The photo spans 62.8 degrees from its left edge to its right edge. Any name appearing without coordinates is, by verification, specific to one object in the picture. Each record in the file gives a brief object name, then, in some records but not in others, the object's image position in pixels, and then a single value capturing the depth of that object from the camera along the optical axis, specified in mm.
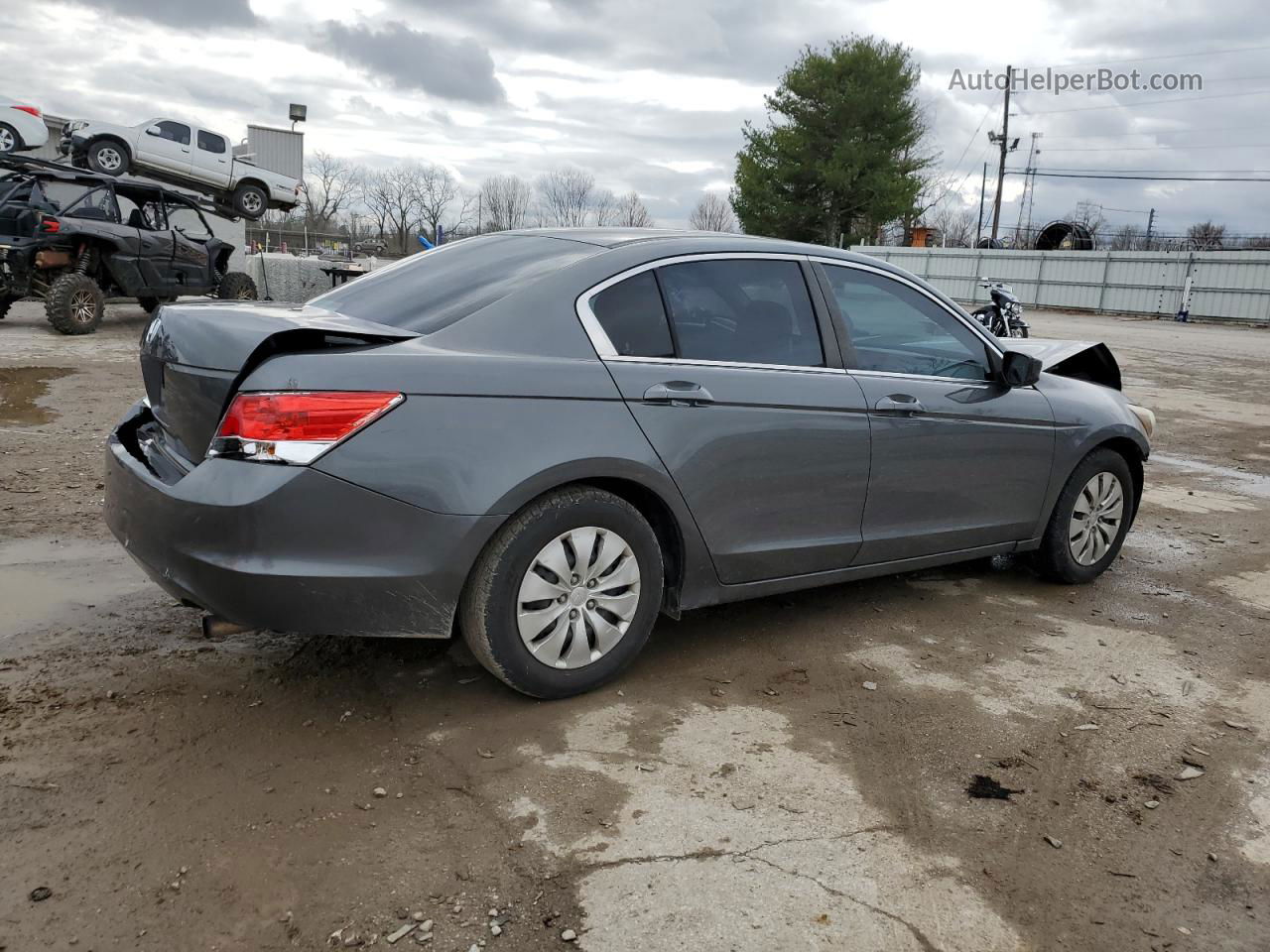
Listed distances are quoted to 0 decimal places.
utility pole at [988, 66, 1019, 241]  52312
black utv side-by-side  13000
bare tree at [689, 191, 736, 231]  56294
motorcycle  12172
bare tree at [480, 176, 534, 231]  61344
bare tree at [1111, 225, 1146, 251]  58188
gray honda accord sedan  2947
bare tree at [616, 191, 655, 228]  49906
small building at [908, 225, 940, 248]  50094
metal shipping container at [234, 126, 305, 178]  37156
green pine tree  42469
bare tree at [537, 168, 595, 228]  53875
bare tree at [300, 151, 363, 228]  66938
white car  20578
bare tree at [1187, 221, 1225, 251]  49000
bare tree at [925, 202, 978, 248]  69775
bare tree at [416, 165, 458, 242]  66750
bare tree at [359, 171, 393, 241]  70500
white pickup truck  21312
